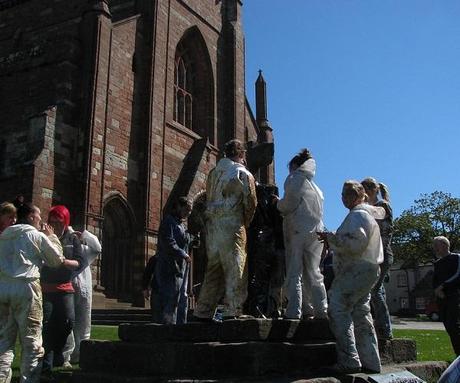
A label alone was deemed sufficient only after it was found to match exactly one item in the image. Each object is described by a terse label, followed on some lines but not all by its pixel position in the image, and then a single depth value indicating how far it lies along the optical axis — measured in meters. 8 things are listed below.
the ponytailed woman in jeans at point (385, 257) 6.57
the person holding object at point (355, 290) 4.75
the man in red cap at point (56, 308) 5.66
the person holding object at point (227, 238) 5.43
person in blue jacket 8.06
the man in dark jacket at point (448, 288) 6.73
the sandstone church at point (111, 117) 17.41
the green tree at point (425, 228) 51.53
